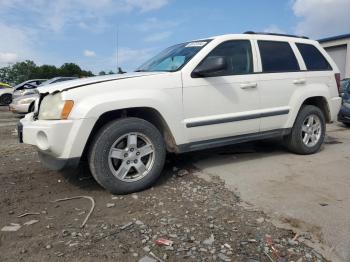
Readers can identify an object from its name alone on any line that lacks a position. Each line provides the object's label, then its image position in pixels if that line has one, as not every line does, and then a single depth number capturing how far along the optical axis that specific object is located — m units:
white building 23.80
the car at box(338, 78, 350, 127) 9.86
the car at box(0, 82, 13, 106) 19.98
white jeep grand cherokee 3.89
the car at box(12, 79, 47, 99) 18.09
